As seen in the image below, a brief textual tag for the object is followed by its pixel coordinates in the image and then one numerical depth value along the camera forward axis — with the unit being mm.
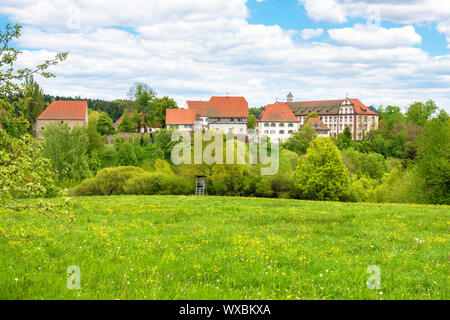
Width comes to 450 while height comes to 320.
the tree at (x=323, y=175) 51781
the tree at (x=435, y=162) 42656
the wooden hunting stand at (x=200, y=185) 53391
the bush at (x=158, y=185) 50472
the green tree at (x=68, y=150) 64750
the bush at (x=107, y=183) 49812
